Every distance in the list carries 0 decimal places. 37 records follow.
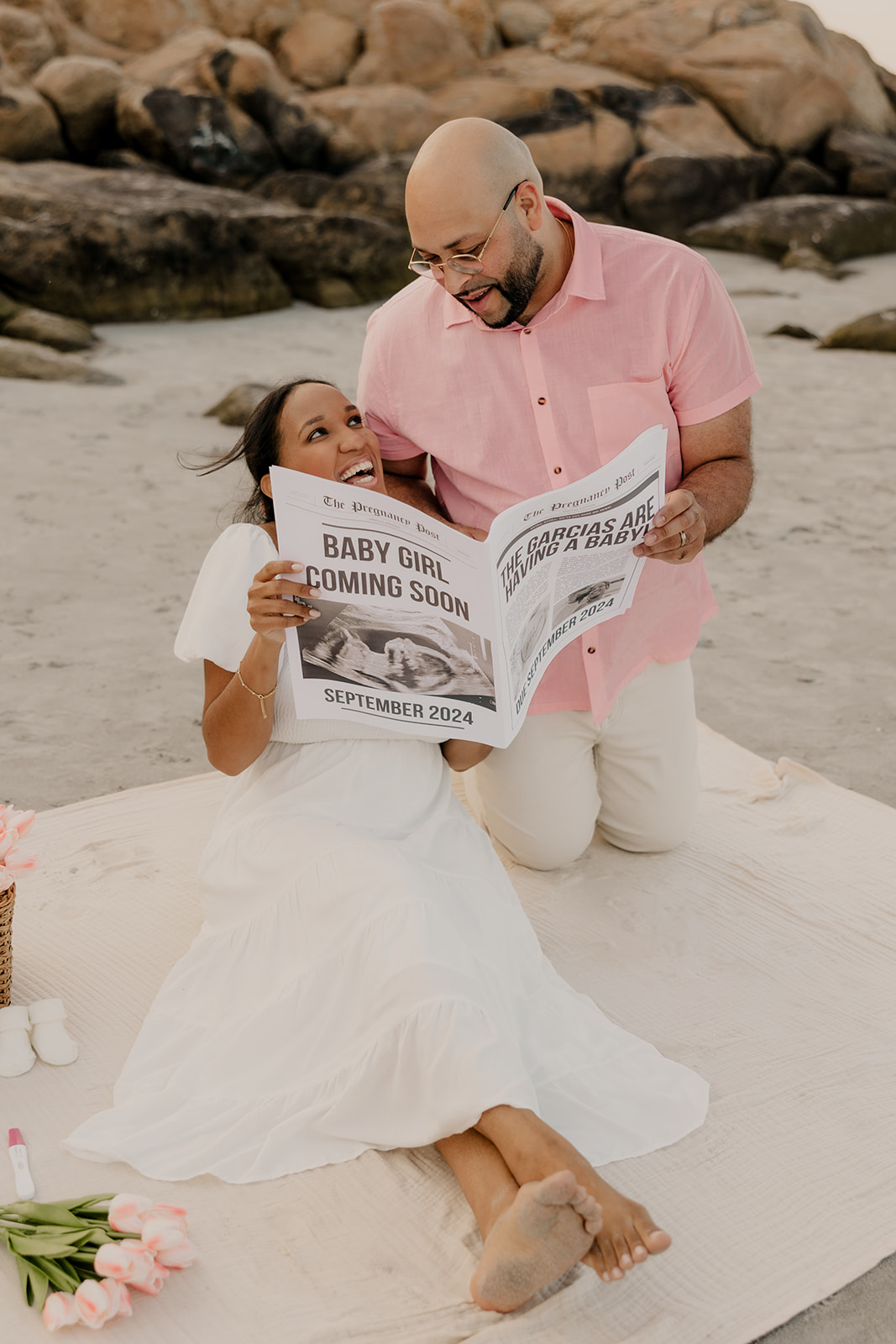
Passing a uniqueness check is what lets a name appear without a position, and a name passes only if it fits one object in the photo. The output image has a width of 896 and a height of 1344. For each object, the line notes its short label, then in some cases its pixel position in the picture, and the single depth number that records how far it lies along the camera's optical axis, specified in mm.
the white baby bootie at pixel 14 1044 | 2154
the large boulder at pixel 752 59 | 13805
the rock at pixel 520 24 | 15008
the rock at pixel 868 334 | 8328
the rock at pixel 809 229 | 11688
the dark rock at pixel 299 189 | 11570
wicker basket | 2242
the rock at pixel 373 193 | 11305
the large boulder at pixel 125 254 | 8594
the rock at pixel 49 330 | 7887
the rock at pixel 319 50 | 13688
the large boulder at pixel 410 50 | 13789
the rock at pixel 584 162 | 12508
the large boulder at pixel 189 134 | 11594
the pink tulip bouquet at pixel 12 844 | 2250
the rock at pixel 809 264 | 11102
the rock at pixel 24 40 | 12312
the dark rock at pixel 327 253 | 9617
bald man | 2340
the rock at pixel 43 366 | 7145
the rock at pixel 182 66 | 12156
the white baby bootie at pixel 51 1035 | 2188
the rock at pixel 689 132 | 13070
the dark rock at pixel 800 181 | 13523
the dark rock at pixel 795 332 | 8703
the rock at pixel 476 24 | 14586
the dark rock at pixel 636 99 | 13242
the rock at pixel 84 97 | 11820
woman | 1754
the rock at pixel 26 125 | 11219
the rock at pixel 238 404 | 6453
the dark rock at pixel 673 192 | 12453
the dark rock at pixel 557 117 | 12609
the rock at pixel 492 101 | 13102
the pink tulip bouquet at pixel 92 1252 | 1624
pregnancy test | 1856
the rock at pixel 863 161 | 13305
